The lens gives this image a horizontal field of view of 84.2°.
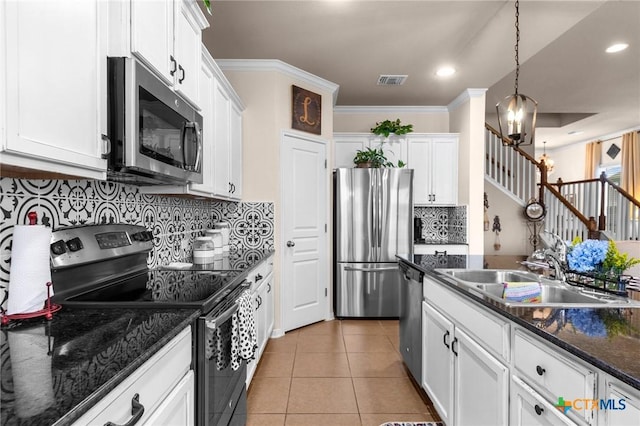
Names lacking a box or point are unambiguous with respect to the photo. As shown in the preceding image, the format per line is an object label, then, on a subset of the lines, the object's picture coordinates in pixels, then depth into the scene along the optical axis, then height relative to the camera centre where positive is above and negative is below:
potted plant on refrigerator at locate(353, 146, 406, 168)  4.42 +0.64
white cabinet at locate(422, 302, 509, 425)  1.39 -0.79
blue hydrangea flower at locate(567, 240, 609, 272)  1.64 -0.21
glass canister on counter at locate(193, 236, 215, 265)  2.67 -0.31
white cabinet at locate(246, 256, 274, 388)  2.52 -0.76
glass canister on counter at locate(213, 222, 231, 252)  3.24 -0.20
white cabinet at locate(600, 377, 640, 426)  0.78 -0.45
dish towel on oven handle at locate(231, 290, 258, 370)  1.68 -0.61
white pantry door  3.68 -0.22
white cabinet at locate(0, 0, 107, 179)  0.83 +0.34
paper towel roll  1.12 -0.19
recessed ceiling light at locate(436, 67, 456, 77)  3.76 +1.50
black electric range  1.31 -0.36
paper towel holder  1.10 -0.33
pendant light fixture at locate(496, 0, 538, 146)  2.37 +0.62
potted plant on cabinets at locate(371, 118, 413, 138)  4.64 +1.07
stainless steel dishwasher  2.44 -0.81
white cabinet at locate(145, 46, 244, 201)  2.29 +0.55
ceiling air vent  3.95 +1.49
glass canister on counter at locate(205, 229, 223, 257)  2.94 -0.24
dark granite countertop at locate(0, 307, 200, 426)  0.63 -0.35
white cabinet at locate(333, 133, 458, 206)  4.74 +0.70
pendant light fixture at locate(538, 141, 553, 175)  8.27 +1.10
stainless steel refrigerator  4.20 -0.43
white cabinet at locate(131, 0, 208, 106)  1.35 +0.76
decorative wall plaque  3.78 +1.10
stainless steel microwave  1.25 +0.34
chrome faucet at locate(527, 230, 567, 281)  1.79 -0.24
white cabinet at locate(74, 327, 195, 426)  0.75 -0.47
